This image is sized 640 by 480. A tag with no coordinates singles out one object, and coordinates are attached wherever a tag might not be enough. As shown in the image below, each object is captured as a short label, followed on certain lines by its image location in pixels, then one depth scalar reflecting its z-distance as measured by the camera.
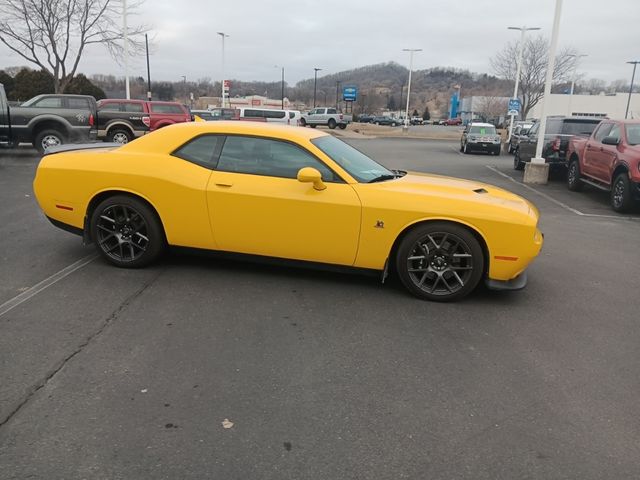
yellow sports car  4.75
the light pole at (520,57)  32.78
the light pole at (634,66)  60.91
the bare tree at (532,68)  43.41
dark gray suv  15.06
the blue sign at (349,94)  69.62
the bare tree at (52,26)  26.89
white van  33.38
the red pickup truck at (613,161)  10.10
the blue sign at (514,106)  30.98
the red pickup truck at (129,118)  18.83
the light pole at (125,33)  28.19
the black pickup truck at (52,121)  15.45
